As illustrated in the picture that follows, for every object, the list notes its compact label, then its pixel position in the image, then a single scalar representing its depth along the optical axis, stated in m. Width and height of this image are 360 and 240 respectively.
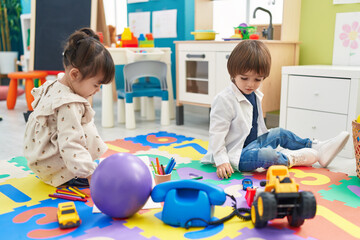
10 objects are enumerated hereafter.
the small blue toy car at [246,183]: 1.36
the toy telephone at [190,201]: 1.06
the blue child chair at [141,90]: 2.51
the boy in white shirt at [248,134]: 1.48
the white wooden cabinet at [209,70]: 2.28
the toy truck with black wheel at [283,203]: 0.97
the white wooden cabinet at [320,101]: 1.81
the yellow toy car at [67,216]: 1.07
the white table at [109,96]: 2.58
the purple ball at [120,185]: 1.04
